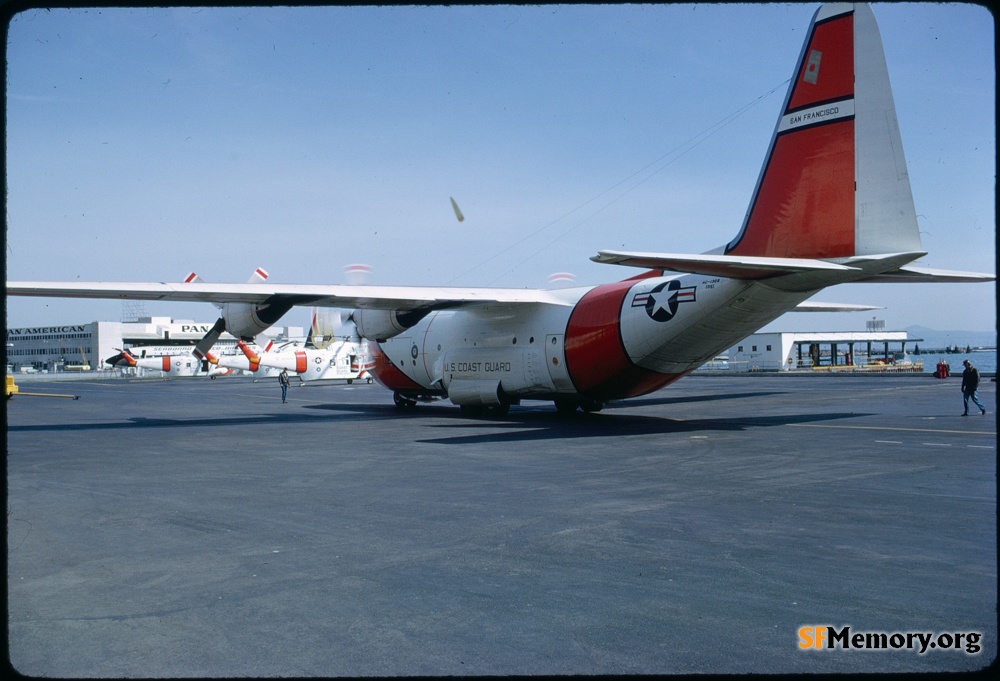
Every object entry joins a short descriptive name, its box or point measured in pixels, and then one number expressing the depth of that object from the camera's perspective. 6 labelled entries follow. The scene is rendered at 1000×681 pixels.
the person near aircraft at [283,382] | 34.06
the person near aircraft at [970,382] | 20.14
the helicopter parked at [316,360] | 57.25
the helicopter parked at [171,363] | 74.44
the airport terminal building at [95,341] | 87.56
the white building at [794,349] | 69.44
